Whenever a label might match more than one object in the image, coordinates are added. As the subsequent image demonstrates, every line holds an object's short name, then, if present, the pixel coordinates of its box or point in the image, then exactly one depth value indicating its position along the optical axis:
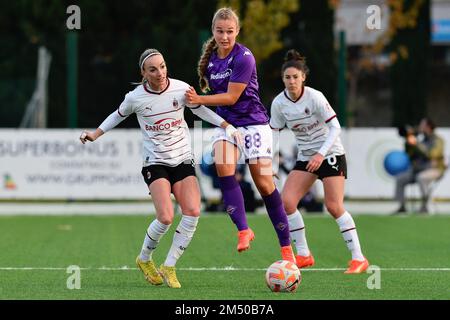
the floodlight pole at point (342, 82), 24.17
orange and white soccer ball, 10.41
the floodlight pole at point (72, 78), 24.36
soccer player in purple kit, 11.21
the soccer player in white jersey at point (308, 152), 12.09
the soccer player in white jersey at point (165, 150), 10.96
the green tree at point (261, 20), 31.30
